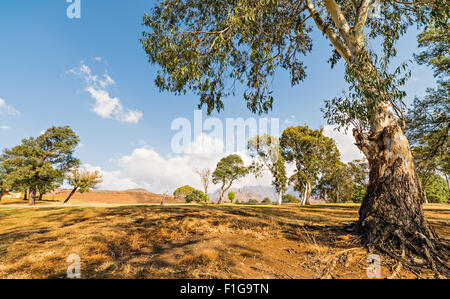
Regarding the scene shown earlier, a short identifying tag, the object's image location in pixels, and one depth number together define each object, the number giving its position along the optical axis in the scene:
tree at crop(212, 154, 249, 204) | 36.31
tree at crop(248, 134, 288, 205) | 24.94
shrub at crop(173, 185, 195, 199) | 32.34
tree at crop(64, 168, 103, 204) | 30.32
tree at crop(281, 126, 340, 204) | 23.19
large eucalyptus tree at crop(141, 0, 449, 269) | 3.99
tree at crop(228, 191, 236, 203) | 35.72
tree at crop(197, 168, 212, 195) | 36.94
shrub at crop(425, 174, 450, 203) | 46.71
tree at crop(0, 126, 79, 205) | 23.38
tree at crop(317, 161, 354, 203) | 41.31
